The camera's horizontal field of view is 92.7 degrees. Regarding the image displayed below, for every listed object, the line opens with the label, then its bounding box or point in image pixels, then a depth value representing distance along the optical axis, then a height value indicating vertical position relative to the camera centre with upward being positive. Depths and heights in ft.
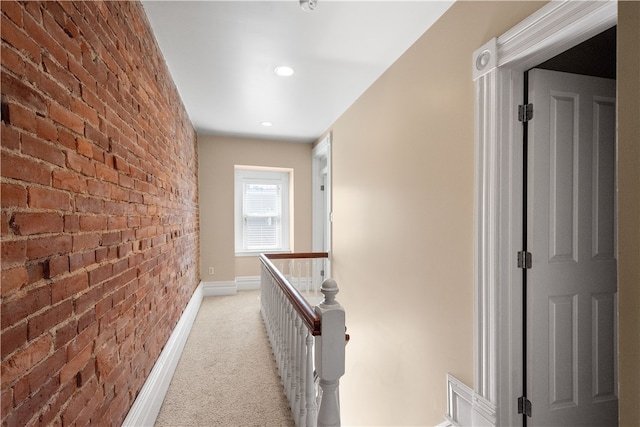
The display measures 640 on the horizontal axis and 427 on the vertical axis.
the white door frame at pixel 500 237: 5.16 -0.33
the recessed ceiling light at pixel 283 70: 8.78 +4.29
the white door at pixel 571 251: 5.26 -0.61
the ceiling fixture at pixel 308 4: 5.94 +4.15
